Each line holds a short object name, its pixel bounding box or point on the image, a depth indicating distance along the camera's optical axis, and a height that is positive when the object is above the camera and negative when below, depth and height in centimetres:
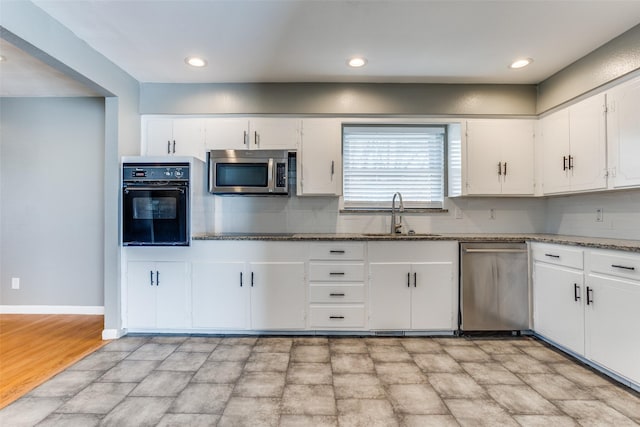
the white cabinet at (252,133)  318 +87
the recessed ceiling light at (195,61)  267 +137
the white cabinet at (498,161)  317 +57
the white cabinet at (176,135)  320 +85
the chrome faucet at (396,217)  329 -1
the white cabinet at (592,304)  194 -64
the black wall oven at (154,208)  277 +8
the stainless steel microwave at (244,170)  305 +46
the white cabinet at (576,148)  249 +60
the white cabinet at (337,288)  281 -65
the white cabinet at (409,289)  282 -67
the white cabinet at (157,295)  283 -72
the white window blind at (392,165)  350 +58
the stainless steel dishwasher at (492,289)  281 -66
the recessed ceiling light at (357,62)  267 +136
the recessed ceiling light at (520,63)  270 +136
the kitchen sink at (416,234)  329 -19
